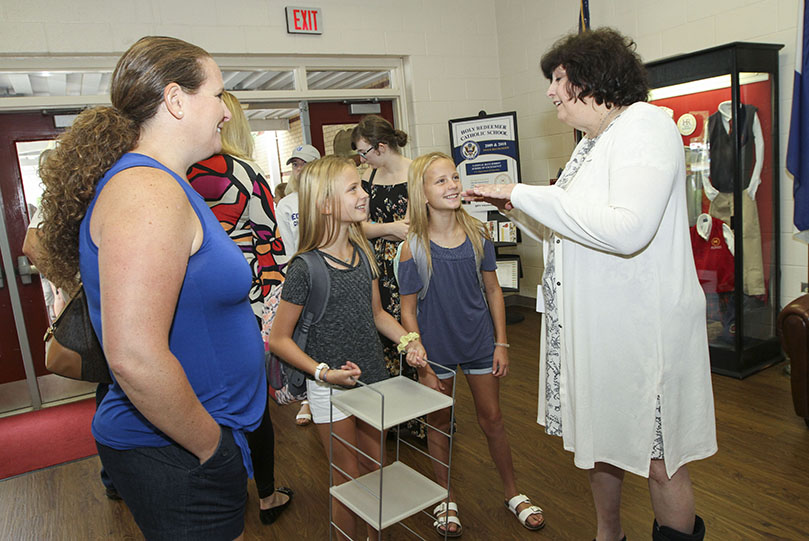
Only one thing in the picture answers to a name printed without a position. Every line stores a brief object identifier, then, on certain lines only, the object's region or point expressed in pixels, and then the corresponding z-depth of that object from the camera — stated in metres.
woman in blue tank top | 0.84
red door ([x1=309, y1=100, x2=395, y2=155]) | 5.17
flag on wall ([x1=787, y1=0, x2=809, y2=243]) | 3.27
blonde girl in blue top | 2.18
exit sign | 4.81
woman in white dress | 1.30
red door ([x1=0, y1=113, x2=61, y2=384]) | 4.12
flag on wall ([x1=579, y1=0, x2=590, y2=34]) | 4.50
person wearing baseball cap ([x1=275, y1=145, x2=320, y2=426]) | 3.48
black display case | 3.41
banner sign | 5.24
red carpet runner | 3.29
